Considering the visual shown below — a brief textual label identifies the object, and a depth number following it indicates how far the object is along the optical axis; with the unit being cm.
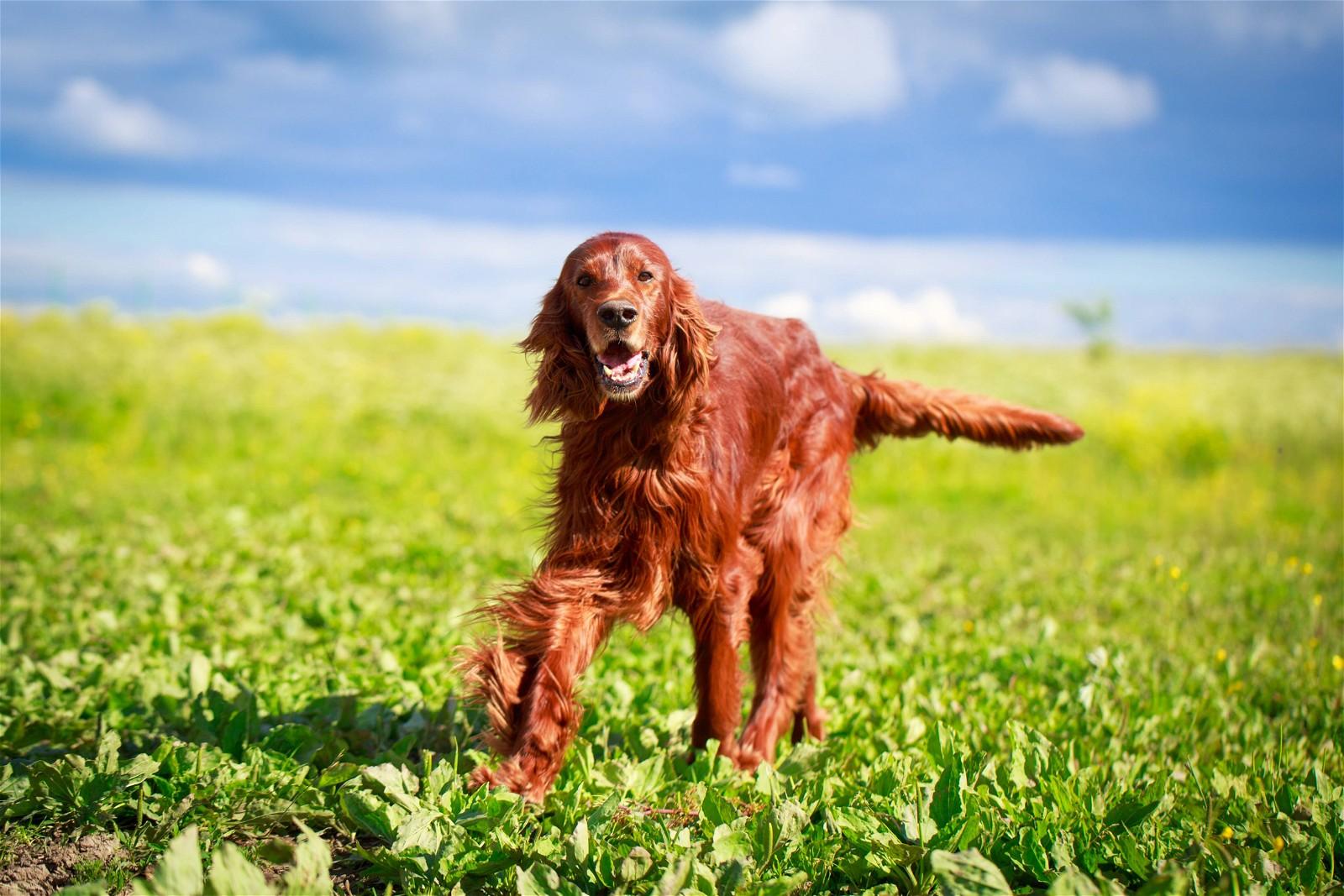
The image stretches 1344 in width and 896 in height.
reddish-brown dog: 314
